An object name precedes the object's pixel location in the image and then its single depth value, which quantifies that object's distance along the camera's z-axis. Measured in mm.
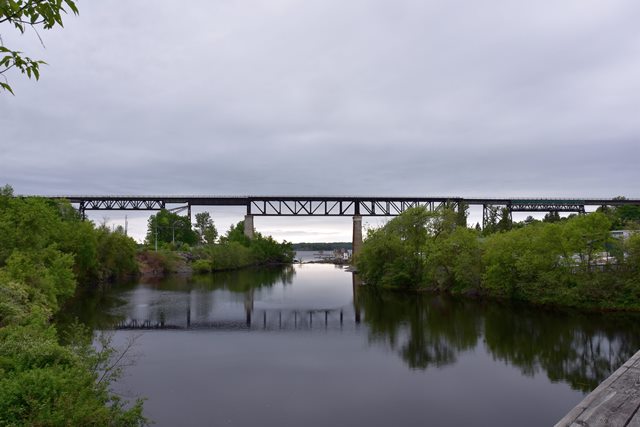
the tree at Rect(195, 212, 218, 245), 132000
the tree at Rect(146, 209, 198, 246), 115500
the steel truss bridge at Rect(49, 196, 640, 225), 103350
